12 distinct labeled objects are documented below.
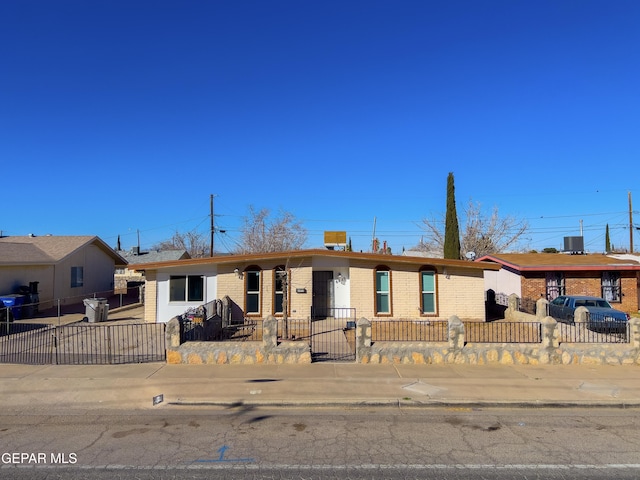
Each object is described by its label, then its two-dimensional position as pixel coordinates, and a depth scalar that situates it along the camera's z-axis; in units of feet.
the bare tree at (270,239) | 147.95
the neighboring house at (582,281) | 74.13
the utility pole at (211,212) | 130.27
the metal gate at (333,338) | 36.14
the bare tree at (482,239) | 143.95
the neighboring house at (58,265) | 71.92
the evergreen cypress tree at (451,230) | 104.94
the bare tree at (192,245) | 218.85
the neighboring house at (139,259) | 125.59
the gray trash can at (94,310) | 61.46
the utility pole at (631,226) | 130.65
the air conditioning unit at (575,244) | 92.17
